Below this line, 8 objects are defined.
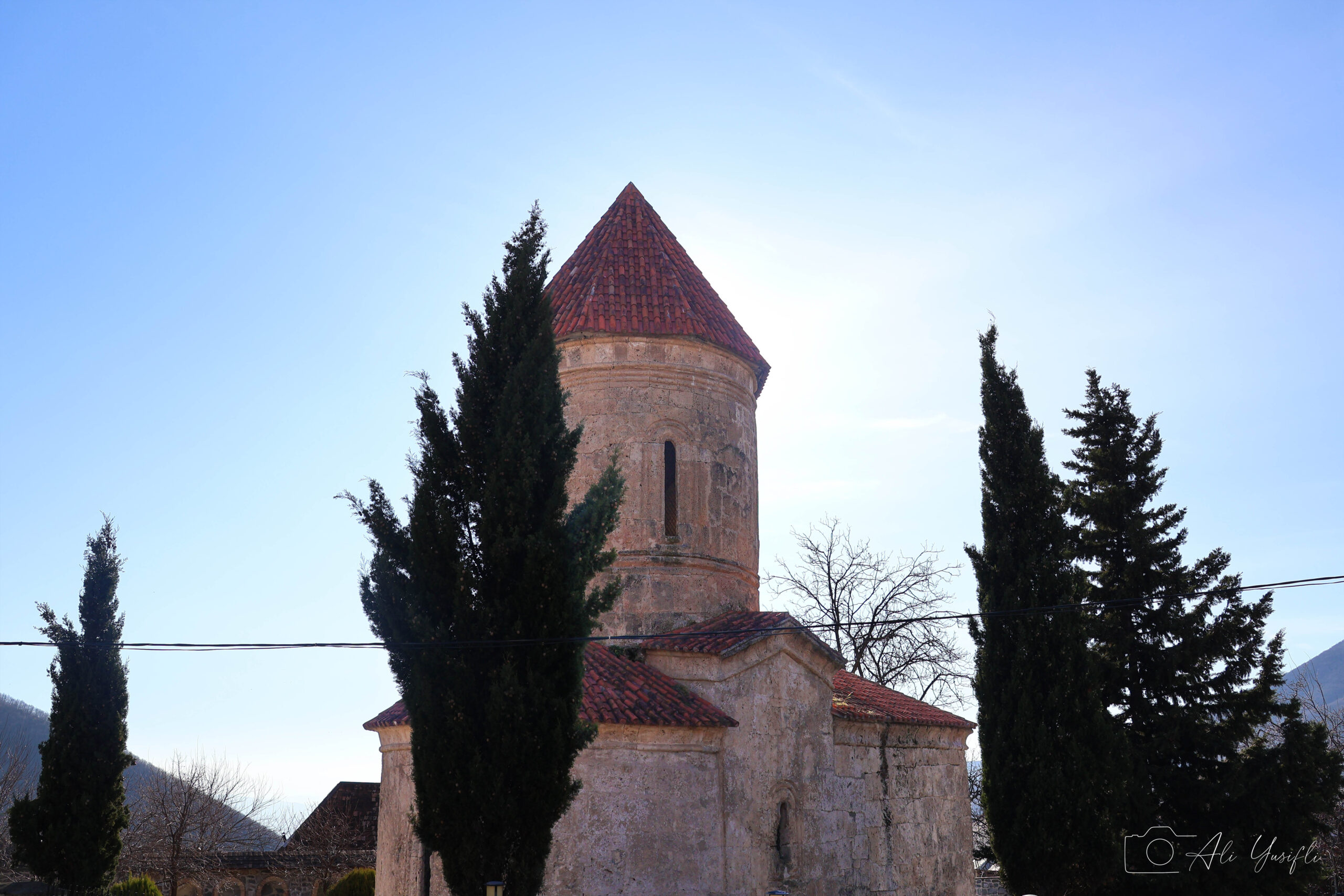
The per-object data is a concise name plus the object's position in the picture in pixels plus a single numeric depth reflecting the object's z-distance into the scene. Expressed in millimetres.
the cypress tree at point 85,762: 14461
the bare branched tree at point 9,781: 24812
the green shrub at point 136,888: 17953
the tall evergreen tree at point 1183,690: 12227
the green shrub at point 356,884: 17781
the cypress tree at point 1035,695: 10734
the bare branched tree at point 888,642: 24078
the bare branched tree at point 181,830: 23000
